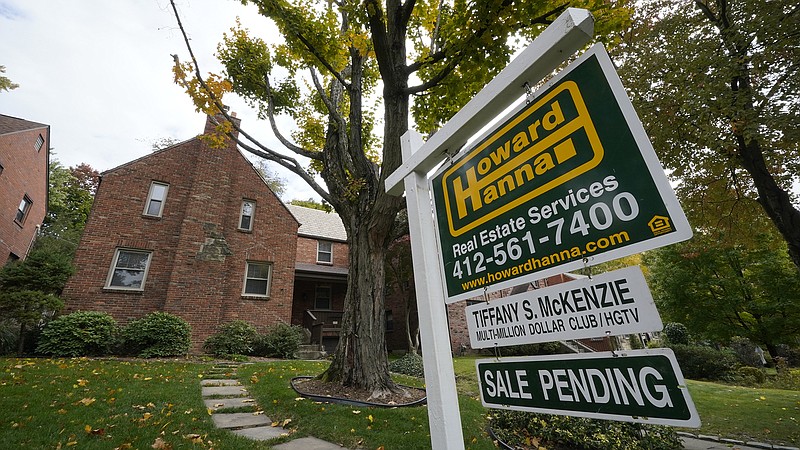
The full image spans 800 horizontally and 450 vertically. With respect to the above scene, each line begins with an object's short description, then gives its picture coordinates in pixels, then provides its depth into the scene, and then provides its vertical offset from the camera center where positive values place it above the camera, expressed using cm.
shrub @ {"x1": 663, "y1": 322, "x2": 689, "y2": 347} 1706 -25
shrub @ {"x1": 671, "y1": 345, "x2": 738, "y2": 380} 1284 -134
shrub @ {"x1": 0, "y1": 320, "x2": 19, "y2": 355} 874 +118
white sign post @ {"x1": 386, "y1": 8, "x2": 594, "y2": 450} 151 +109
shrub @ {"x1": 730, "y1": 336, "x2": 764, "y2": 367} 1675 -137
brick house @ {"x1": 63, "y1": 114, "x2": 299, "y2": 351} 1163 +463
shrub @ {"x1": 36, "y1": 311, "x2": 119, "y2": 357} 901 +116
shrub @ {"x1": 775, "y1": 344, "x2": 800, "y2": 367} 1766 -178
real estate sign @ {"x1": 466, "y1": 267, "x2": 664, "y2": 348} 113 +10
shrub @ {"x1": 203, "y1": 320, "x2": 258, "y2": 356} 1134 +86
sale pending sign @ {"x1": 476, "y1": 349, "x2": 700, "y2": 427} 103 -17
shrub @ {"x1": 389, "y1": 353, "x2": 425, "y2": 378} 1006 -42
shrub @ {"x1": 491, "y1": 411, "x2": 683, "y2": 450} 421 -120
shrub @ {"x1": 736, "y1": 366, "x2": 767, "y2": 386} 1205 -184
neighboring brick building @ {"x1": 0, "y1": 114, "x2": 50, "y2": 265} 1570 +987
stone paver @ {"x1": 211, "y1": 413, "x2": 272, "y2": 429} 409 -65
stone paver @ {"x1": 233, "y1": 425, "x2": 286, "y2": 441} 372 -75
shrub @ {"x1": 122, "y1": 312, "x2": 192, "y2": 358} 997 +103
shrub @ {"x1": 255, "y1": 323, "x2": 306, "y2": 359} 1182 +64
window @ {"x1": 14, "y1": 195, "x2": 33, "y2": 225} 1747 +878
